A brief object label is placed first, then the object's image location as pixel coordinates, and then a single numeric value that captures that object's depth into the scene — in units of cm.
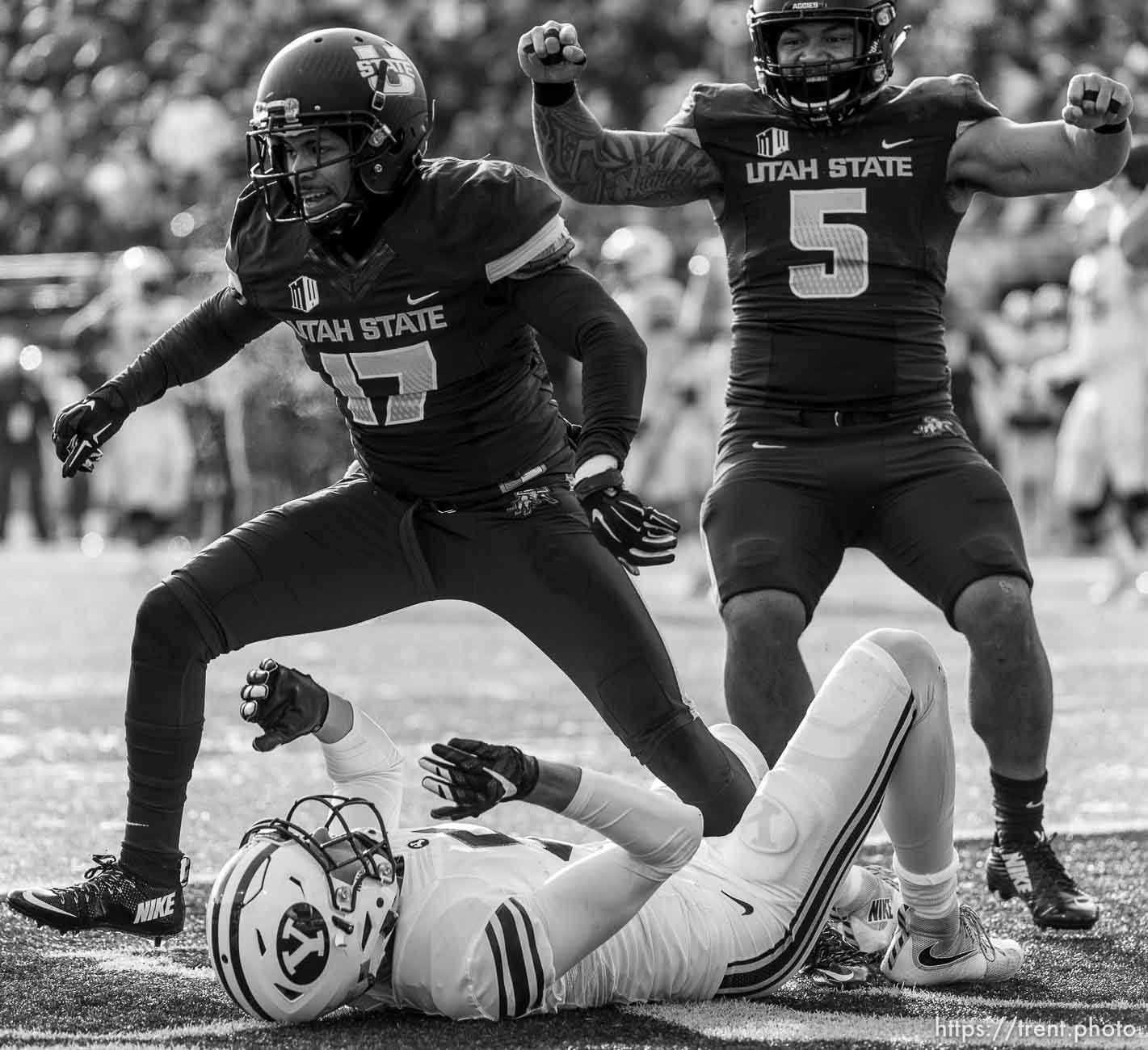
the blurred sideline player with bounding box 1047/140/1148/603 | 2270
